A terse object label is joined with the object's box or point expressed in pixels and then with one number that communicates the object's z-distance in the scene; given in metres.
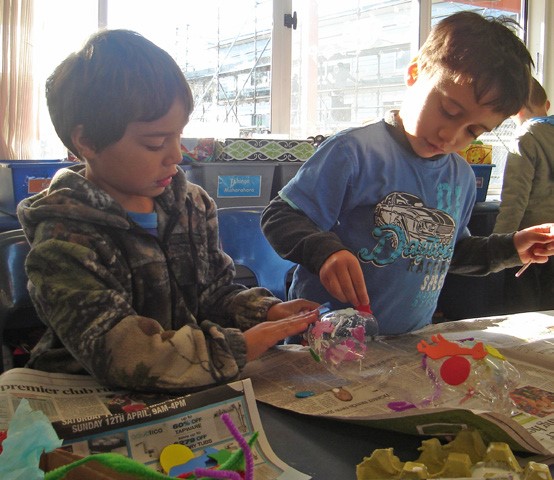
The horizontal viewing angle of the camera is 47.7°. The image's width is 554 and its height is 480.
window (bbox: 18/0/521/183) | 2.34
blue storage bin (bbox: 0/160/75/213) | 1.67
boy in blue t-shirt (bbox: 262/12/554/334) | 0.98
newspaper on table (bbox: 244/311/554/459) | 0.54
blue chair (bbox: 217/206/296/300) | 1.29
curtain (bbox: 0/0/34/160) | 2.08
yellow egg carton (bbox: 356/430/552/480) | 0.46
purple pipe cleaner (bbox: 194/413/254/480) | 0.43
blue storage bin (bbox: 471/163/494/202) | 2.68
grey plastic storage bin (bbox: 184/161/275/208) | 1.97
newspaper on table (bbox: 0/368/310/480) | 0.52
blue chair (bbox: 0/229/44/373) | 0.93
